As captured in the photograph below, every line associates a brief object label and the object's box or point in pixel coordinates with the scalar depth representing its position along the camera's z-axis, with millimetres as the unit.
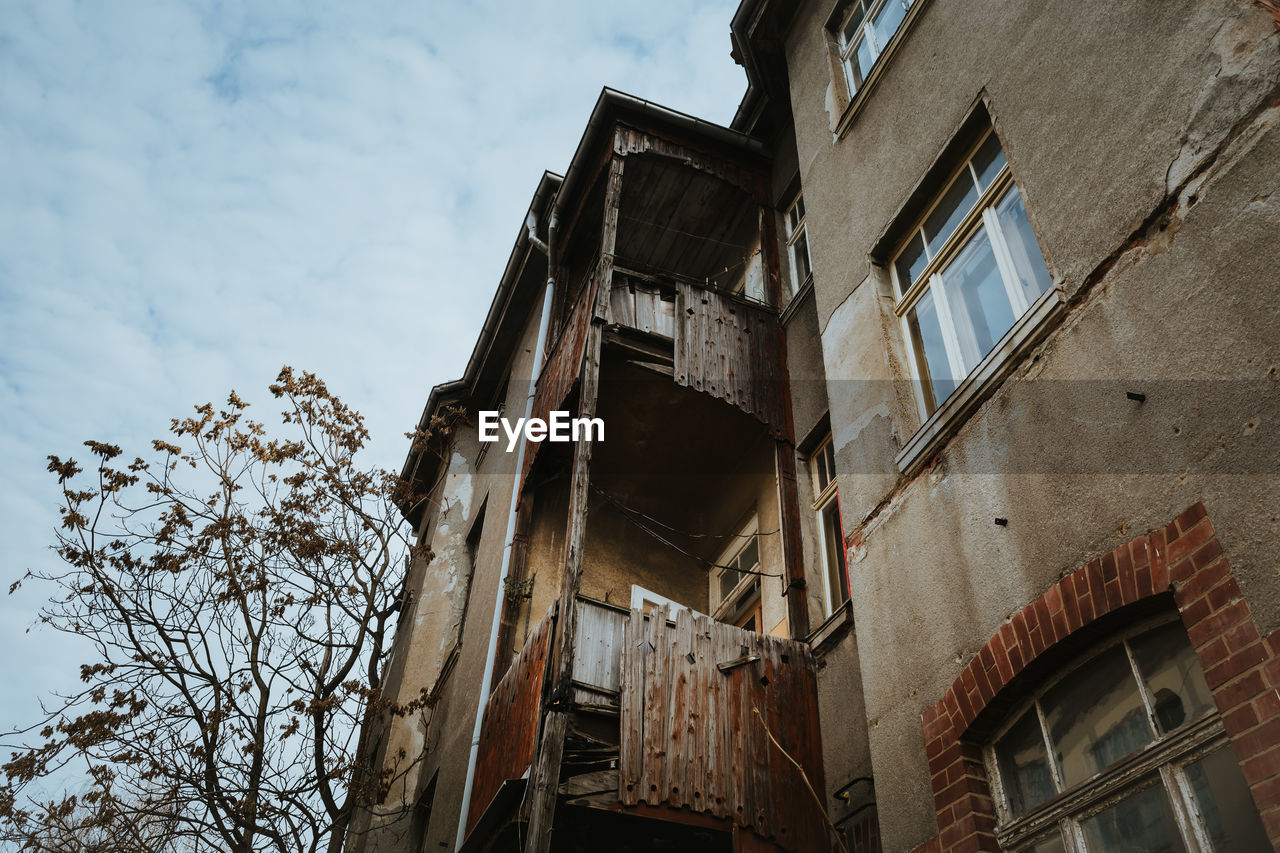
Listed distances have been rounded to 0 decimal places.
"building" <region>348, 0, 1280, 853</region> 3650
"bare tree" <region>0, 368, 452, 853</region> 10000
